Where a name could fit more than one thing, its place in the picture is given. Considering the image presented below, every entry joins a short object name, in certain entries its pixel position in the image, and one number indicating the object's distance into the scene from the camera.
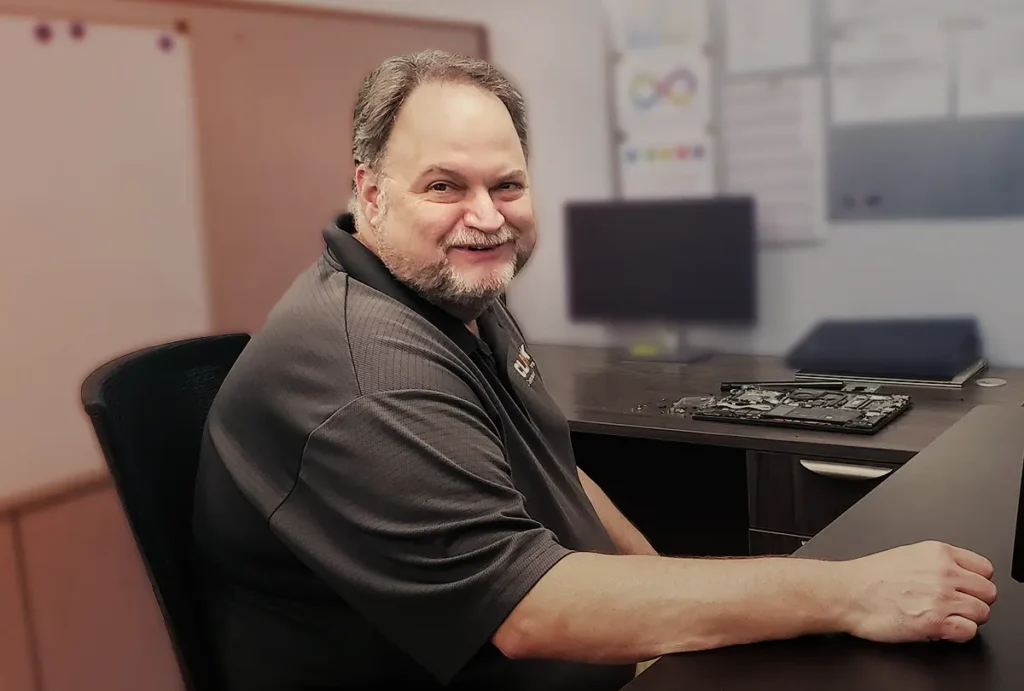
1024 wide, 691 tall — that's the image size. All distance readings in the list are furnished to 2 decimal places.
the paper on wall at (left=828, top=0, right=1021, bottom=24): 2.15
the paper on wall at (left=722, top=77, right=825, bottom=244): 2.37
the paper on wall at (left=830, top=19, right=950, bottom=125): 2.21
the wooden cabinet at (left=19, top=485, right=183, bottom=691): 1.78
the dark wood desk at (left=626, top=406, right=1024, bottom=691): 0.86
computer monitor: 2.43
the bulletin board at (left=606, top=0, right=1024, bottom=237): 2.17
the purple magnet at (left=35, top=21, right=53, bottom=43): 1.70
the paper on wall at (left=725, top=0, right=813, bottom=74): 2.35
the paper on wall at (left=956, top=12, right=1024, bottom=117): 2.12
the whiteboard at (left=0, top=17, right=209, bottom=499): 1.69
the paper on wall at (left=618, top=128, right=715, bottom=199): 2.53
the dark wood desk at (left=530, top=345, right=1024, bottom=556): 1.75
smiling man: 0.99
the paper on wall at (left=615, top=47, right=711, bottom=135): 2.50
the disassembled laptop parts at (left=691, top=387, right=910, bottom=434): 1.80
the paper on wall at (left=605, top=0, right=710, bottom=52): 2.48
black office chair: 1.12
